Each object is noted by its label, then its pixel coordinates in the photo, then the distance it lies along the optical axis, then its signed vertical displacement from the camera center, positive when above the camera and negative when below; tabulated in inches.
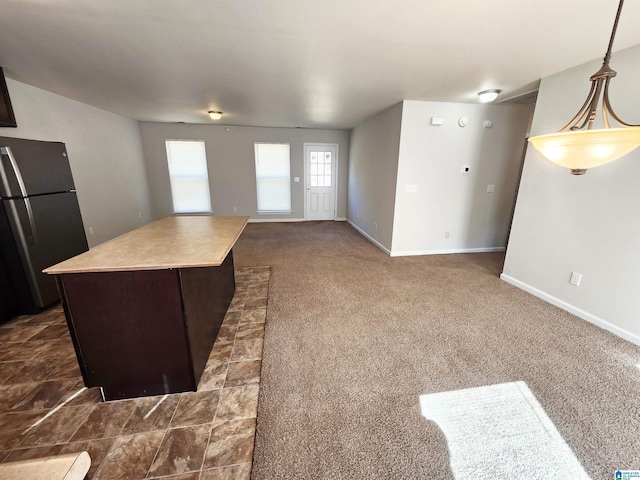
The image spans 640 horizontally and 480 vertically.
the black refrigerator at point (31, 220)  89.0 -17.4
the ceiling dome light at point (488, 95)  125.8 +38.8
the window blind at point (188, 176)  237.1 -2.2
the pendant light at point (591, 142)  37.0 +5.1
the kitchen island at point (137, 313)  56.5 -31.6
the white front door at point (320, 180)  258.1 -5.7
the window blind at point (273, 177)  250.5 -2.9
